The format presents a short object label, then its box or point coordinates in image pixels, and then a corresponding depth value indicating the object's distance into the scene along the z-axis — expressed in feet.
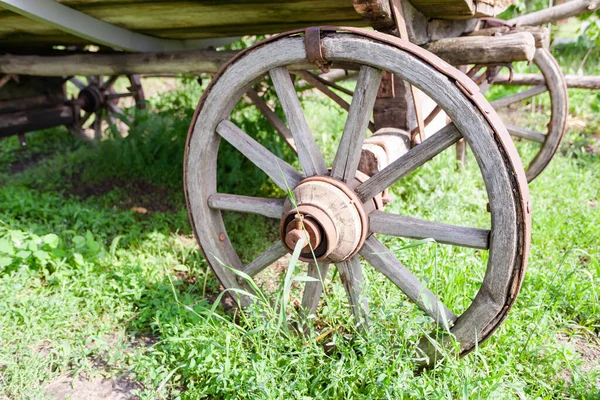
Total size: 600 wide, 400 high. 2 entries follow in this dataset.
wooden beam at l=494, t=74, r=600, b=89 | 13.17
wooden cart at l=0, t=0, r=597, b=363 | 6.13
